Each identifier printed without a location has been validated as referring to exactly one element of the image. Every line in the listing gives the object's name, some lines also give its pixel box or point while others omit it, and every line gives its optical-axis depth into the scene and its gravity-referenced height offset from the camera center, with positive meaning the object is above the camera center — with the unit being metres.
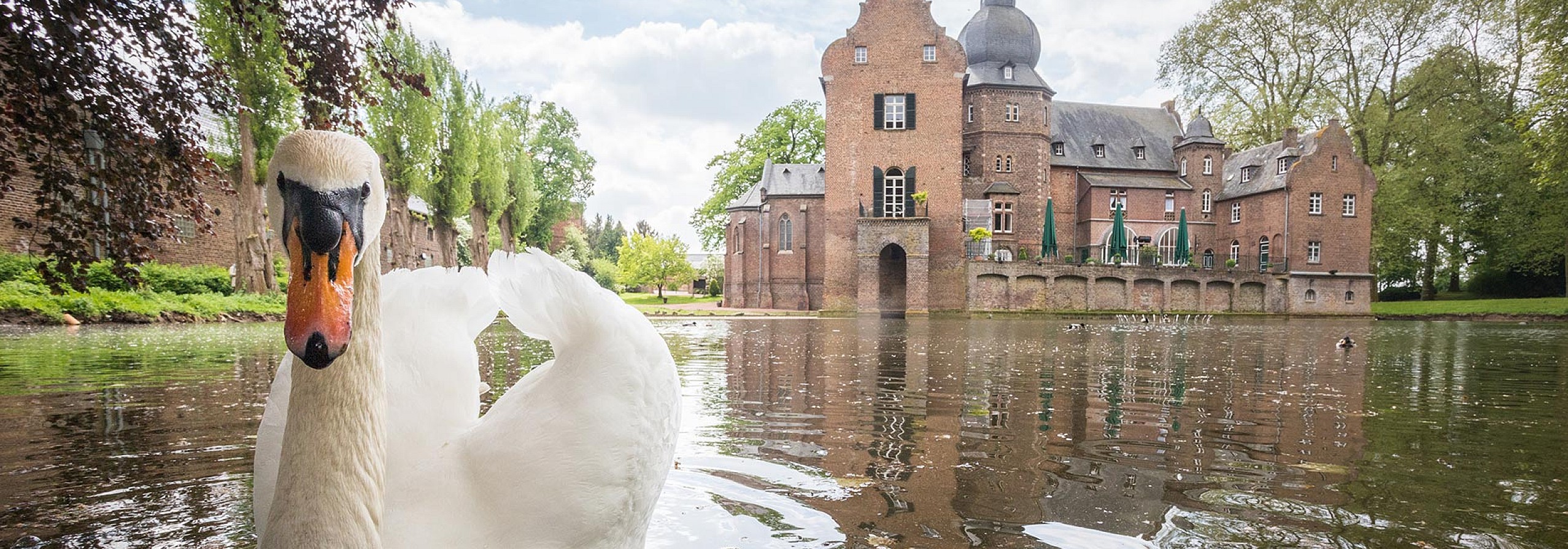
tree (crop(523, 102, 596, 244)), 50.56 +7.18
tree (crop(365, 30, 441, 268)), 29.00 +5.56
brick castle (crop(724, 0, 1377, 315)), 36.72 +4.01
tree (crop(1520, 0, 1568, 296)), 21.22 +5.33
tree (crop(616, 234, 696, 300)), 54.78 +0.82
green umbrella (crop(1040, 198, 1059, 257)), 38.31 +1.77
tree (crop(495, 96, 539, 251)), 38.84 +4.15
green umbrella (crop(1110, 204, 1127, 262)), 38.94 +1.77
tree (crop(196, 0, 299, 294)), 16.58 +4.04
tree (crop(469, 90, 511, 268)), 34.03 +4.40
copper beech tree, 3.95 +0.97
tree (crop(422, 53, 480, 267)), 31.78 +5.16
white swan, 1.56 -0.39
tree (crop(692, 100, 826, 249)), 48.94 +8.27
